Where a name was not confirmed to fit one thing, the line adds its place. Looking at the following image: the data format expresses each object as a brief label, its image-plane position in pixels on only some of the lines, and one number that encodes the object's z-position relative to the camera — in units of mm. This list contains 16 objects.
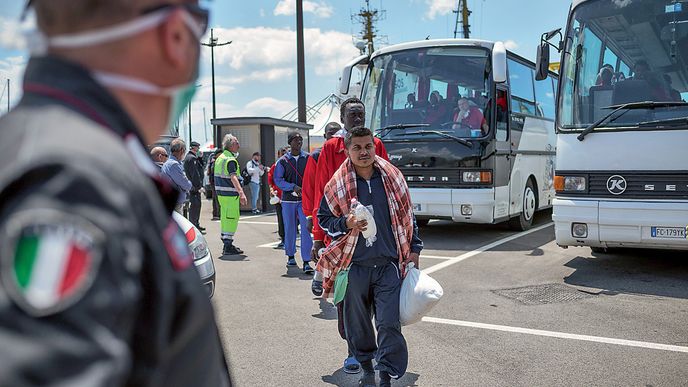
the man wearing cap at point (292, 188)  8484
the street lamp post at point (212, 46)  36500
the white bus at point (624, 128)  6590
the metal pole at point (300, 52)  22406
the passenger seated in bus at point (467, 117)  10078
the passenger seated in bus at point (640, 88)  6809
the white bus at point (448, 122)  10000
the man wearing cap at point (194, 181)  12422
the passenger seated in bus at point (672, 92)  6664
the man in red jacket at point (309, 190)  5541
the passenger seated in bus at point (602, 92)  7133
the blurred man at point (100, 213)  805
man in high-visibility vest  10047
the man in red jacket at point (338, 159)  4559
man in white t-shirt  16373
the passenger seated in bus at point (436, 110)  10211
